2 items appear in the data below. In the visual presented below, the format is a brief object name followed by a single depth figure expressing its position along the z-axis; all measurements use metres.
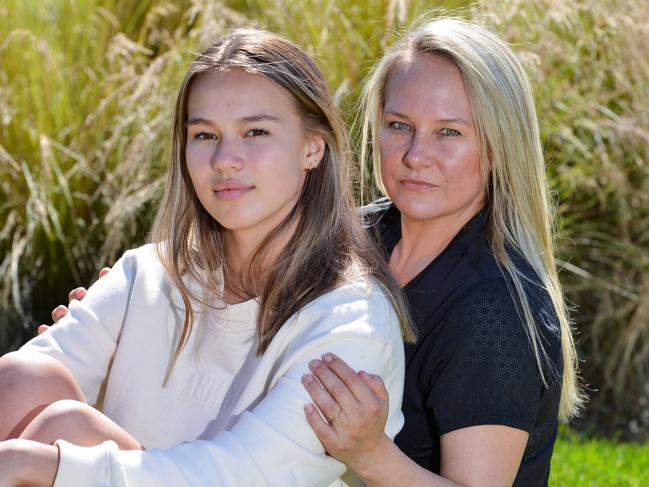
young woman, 2.03
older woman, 2.08
